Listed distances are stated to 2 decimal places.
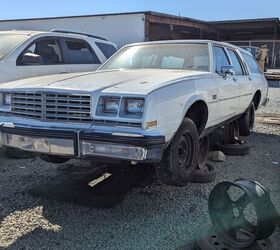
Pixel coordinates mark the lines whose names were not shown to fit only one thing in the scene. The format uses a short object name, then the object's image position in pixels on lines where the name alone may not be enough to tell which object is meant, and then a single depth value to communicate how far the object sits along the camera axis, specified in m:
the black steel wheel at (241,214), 1.93
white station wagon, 2.29
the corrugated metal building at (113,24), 15.46
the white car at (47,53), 4.16
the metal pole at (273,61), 21.48
